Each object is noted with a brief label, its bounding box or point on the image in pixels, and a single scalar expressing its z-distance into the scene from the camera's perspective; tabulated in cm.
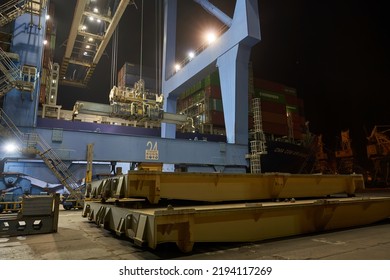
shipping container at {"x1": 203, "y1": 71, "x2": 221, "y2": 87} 2475
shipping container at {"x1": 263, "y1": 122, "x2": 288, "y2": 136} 2391
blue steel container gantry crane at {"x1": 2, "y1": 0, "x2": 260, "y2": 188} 1240
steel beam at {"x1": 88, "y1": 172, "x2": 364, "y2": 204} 445
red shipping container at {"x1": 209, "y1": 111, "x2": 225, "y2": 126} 2292
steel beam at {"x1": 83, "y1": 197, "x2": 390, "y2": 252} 378
